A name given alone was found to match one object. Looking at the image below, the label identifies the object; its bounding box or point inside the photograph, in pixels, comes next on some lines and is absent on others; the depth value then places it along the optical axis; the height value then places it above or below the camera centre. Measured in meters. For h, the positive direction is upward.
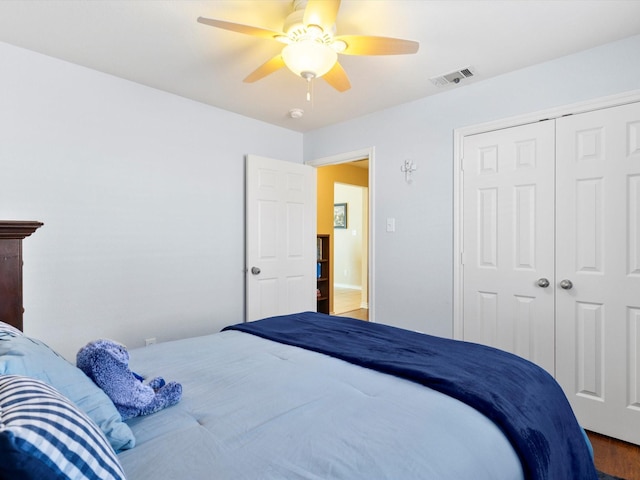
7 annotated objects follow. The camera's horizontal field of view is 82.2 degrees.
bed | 0.86 -0.52
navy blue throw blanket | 1.09 -0.51
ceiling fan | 1.65 +0.95
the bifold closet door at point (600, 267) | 2.16 -0.18
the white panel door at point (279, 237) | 3.46 +0.00
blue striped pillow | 0.50 -0.30
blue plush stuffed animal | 1.04 -0.42
